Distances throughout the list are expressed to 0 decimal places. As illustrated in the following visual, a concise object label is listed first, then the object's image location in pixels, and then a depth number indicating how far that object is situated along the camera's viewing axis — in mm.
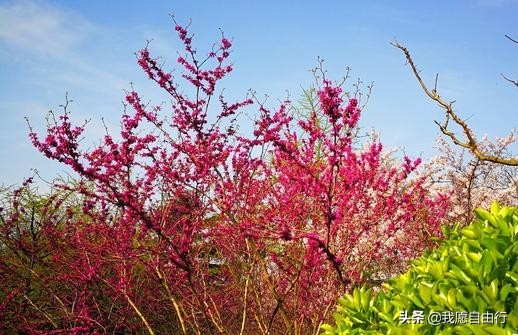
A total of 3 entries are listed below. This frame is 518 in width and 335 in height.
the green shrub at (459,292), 1989
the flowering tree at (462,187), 10984
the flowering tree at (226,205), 4758
